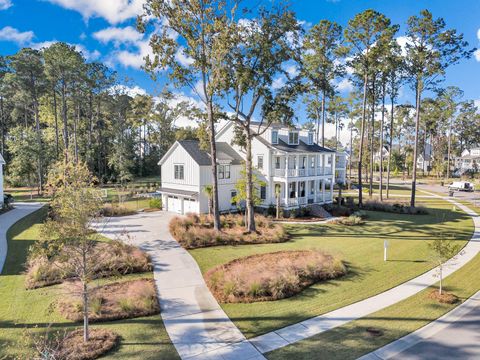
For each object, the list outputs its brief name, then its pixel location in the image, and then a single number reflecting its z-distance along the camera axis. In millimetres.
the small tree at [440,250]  13744
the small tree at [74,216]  9094
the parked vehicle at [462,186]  51688
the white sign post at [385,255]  17078
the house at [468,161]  79188
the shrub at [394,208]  31859
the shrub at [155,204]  32000
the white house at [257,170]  29000
